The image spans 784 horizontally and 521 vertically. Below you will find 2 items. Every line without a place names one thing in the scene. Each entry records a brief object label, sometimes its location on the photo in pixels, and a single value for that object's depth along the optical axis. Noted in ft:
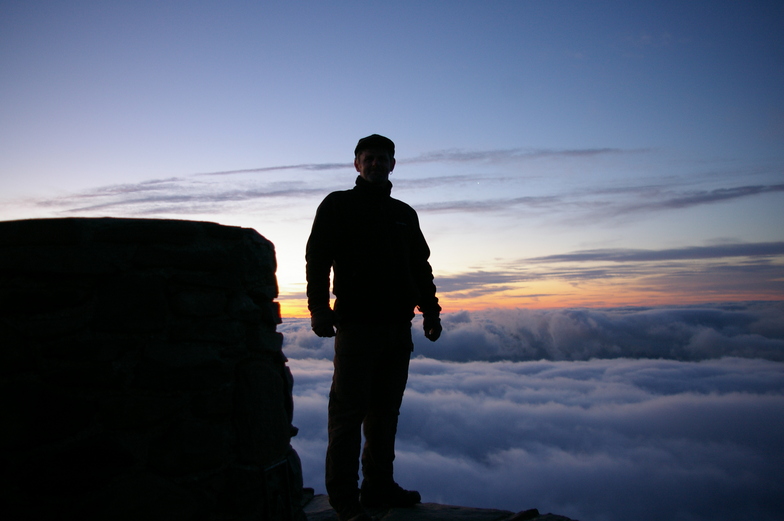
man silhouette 9.61
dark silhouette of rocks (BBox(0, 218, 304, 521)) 6.71
